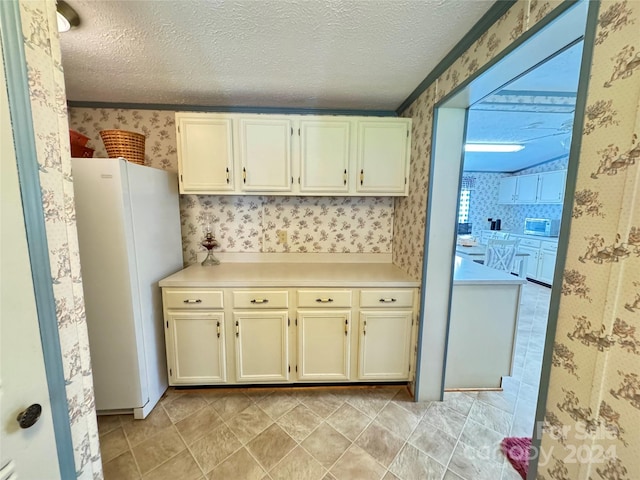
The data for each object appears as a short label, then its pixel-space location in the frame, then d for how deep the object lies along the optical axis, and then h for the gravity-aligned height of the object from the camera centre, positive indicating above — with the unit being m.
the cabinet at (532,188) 4.92 +0.57
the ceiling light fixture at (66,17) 1.12 +0.88
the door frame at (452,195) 0.89 +0.11
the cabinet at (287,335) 1.90 -0.93
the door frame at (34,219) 0.61 -0.03
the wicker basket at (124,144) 1.76 +0.46
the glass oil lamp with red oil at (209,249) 2.29 -0.34
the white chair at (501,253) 4.36 -0.67
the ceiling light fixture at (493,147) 4.04 +1.09
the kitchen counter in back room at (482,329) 1.97 -0.90
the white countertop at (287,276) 1.88 -0.50
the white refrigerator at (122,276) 1.51 -0.42
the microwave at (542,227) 5.16 -0.23
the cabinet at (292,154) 2.00 +0.46
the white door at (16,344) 0.59 -0.33
